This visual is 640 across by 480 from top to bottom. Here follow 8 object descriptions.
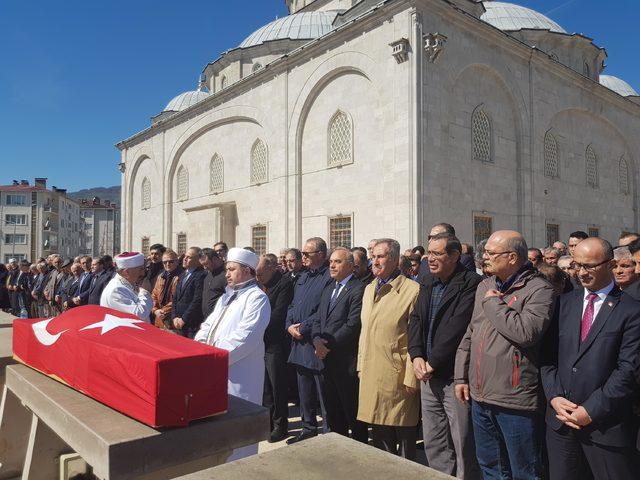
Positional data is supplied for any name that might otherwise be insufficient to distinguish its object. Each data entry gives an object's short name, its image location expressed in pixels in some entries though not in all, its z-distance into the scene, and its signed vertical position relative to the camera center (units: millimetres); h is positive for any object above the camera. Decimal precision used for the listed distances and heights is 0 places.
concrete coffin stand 1957 -847
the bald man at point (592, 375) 2447 -681
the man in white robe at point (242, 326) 3570 -591
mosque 13172 +4127
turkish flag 2088 -573
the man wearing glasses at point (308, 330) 4680 -794
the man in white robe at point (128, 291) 4348 -376
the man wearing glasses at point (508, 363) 2807 -696
